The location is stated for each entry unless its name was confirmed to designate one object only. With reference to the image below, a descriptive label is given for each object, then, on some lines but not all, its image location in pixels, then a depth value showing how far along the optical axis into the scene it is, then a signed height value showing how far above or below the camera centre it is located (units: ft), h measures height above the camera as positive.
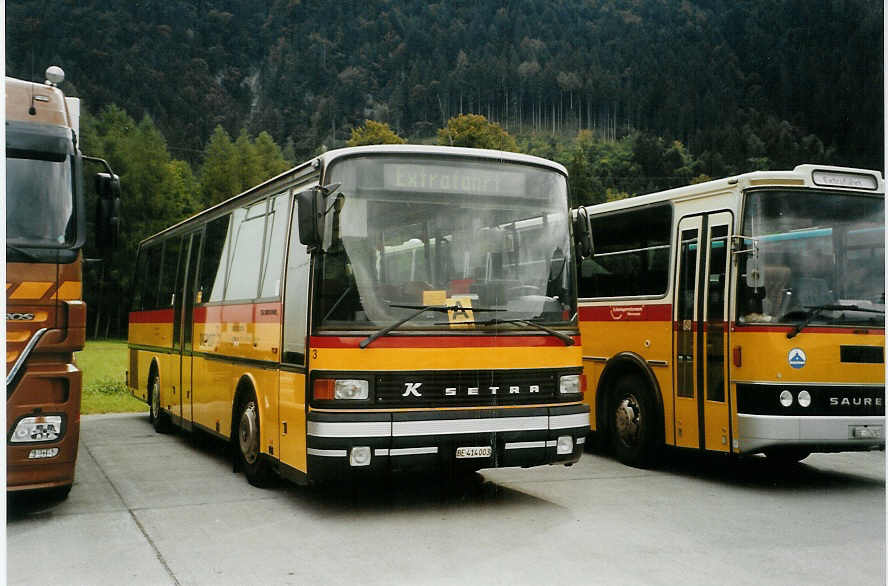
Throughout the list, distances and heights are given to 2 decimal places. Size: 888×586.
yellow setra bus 24.41 -0.14
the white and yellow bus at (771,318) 29.14 -0.09
